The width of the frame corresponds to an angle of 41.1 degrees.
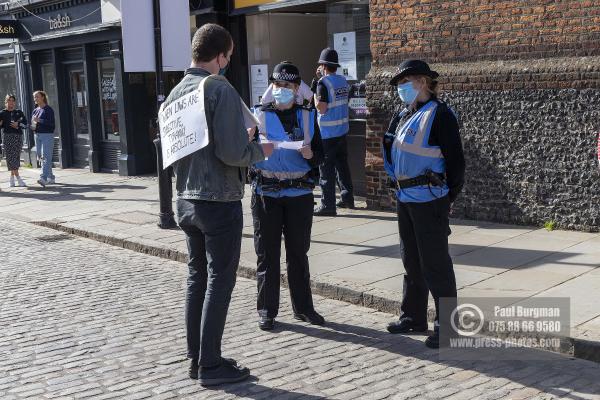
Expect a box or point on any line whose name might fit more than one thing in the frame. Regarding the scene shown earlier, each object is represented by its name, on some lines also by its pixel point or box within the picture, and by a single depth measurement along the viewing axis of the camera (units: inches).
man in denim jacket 189.2
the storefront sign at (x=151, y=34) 396.8
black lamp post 401.7
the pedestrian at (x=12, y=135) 625.0
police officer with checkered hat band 239.1
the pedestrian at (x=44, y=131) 629.0
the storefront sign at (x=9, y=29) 763.4
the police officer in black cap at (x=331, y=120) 407.5
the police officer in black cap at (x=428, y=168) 213.5
